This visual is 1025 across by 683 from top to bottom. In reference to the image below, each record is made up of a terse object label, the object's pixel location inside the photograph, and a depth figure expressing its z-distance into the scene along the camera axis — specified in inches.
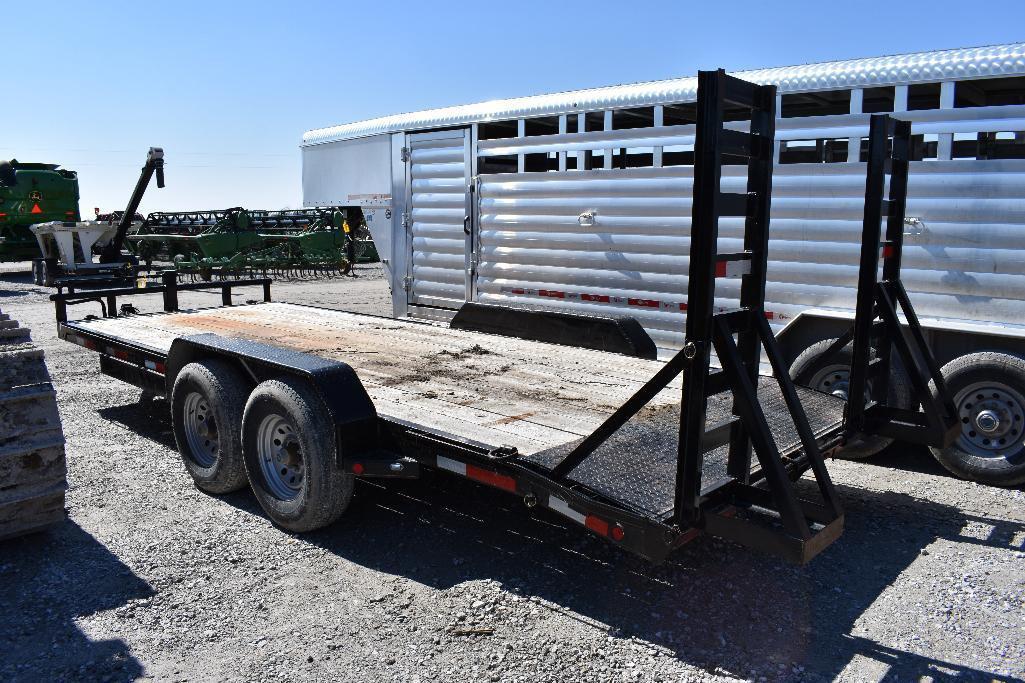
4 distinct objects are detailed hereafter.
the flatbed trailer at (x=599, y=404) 130.0
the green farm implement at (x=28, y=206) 843.4
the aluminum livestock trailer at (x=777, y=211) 223.6
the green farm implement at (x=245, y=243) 849.5
